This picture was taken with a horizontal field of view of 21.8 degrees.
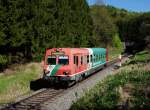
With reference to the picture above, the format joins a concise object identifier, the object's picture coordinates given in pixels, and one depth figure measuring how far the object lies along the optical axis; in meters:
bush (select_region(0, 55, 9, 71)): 28.03
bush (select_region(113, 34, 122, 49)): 93.47
